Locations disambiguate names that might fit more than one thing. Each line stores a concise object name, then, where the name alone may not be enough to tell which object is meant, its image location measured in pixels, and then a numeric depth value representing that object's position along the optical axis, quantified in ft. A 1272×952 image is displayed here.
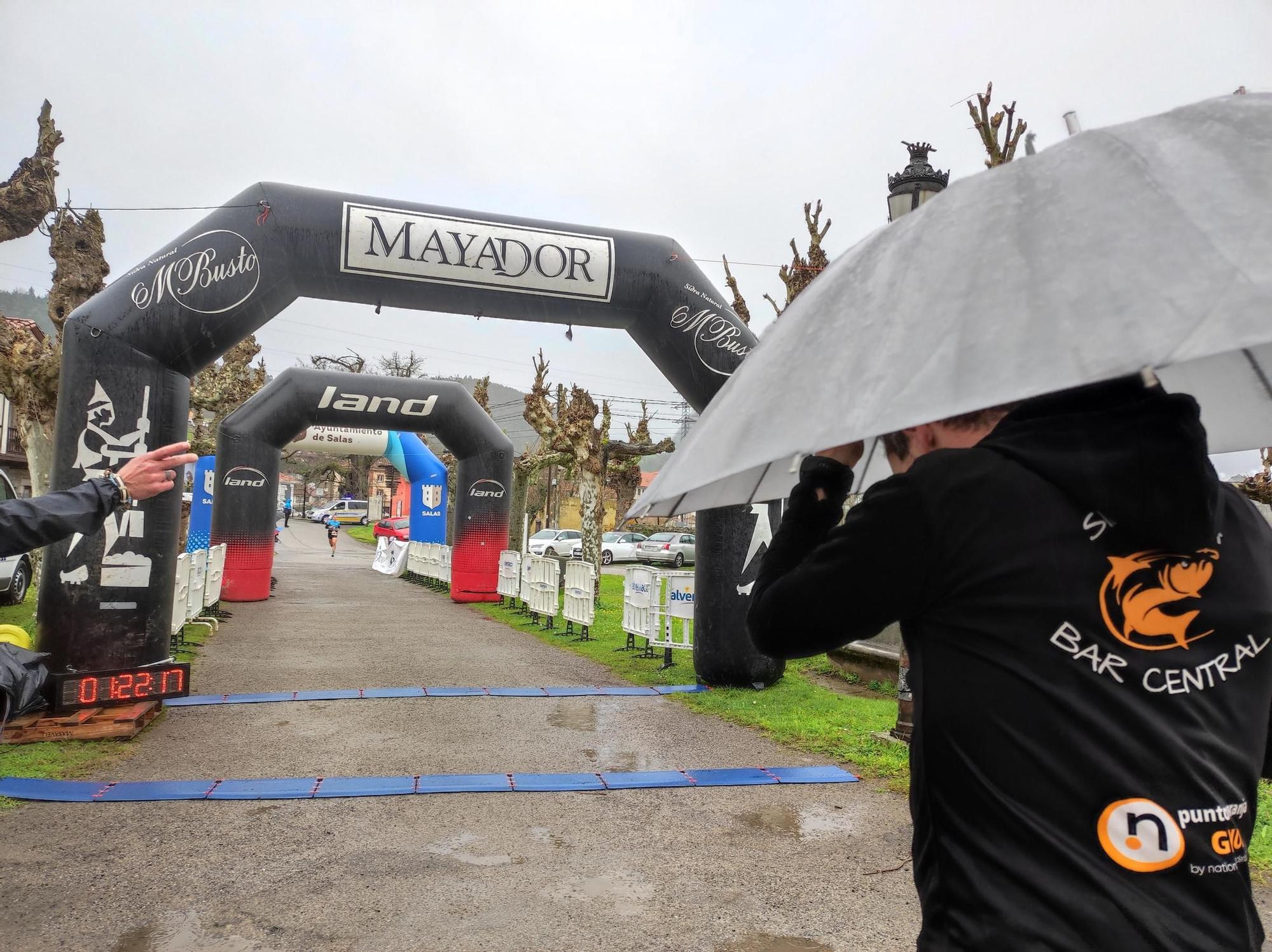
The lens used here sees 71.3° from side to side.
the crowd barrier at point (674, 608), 34.76
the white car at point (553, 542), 101.91
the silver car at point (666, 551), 107.55
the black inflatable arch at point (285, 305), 23.52
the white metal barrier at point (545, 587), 47.65
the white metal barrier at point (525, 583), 52.16
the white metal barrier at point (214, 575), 46.16
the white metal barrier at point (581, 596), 44.16
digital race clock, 21.97
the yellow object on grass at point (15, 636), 21.50
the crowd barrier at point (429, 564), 69.67
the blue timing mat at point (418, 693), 27.07
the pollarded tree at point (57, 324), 42.24
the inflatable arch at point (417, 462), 75.87
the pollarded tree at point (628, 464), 66.08
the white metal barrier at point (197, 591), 39.96
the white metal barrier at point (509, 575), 55.57
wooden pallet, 21.11
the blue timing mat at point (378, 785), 17.60
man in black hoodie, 4.20
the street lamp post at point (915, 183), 20.04
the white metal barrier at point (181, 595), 34.01
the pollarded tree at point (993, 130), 29.89
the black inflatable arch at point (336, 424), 53.36
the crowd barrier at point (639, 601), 35.94
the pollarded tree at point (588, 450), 59.88
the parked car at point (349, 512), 193.67
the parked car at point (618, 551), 110.63
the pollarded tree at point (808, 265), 40.52
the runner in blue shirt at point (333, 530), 113.09
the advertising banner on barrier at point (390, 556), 84.17
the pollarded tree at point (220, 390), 67.15
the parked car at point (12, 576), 43.65
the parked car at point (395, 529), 99.09
